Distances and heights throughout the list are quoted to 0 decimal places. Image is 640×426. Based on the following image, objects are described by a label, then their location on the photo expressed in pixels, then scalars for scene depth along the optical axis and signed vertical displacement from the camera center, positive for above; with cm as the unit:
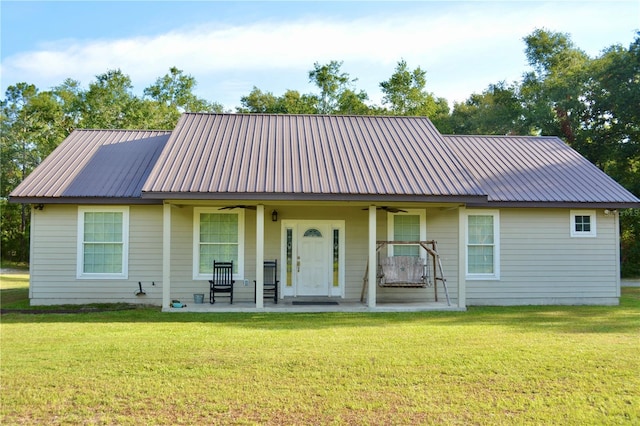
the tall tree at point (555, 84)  2655 +798
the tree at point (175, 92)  3596 +953
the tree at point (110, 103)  3041 +762
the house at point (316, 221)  1168 +37
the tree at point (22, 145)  3225 +545
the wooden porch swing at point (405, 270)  1166 -67
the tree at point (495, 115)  2973 +733
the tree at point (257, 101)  3603 +899
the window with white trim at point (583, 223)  1307 +38
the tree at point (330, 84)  3306 +924
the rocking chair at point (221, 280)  1188 -94
